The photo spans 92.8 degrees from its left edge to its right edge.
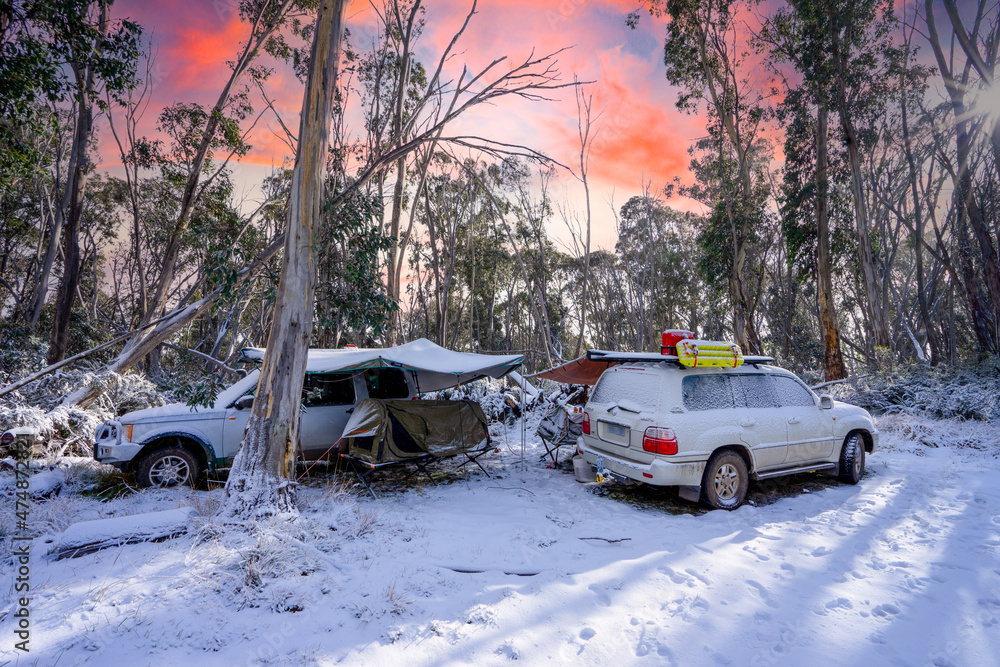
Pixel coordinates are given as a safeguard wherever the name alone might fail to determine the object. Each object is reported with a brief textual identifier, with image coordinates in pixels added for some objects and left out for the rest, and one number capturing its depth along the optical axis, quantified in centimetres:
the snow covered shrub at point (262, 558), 320
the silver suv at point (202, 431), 587
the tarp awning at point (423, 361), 649
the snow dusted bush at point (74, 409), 755
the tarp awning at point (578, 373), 840
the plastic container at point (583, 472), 612
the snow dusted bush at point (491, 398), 1261
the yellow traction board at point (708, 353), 532
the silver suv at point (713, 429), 509
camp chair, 786
